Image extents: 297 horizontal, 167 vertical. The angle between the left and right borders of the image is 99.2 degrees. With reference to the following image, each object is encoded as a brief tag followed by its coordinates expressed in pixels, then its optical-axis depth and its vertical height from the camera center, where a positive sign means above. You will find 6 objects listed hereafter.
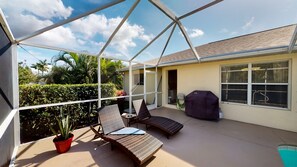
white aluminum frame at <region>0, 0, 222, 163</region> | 2.47 +1.39
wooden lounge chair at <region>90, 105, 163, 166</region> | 2.77 -1.48
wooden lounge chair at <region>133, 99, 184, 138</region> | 4.25 -1.51
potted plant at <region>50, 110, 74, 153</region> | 3.23 -1.48
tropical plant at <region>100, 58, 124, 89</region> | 10.12 +0.83
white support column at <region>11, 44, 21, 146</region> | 3.28 -0.09
